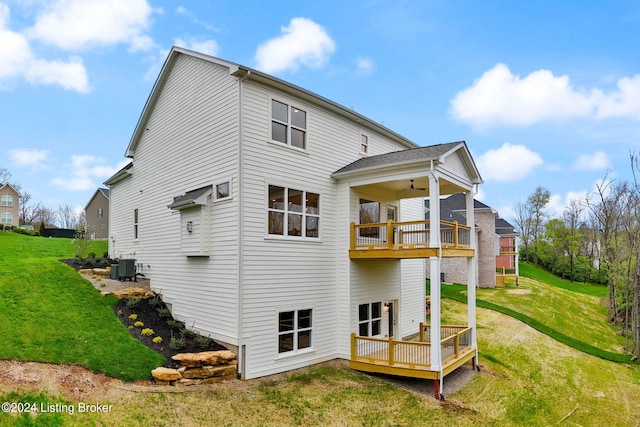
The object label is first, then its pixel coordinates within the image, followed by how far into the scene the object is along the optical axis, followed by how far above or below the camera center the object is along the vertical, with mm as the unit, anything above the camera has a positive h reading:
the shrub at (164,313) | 12521 -2655
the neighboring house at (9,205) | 48688 +3592
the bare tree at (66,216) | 78000 +3479
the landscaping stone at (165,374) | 8727 -3265
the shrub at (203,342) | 10354 -3008
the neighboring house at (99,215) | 30328 +1492
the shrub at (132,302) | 12469 -2305
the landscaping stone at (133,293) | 13062 -2120
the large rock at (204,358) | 9141 -3069
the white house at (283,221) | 10312 +367
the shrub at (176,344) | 10234 -3009
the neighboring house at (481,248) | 28359 -1144
